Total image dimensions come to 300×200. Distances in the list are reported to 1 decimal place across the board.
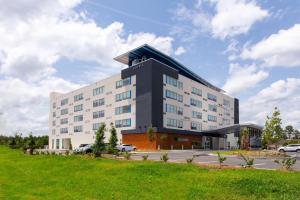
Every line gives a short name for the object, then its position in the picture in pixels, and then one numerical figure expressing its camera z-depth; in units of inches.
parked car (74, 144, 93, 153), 1111.5
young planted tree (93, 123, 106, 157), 766.5
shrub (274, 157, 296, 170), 483.1
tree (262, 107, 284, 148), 1236.2
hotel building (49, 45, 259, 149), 1611.1
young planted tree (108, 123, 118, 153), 857.7
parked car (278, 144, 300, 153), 1461.8
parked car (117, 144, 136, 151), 1374.0
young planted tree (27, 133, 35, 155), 1100.9
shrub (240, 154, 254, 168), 504.6
